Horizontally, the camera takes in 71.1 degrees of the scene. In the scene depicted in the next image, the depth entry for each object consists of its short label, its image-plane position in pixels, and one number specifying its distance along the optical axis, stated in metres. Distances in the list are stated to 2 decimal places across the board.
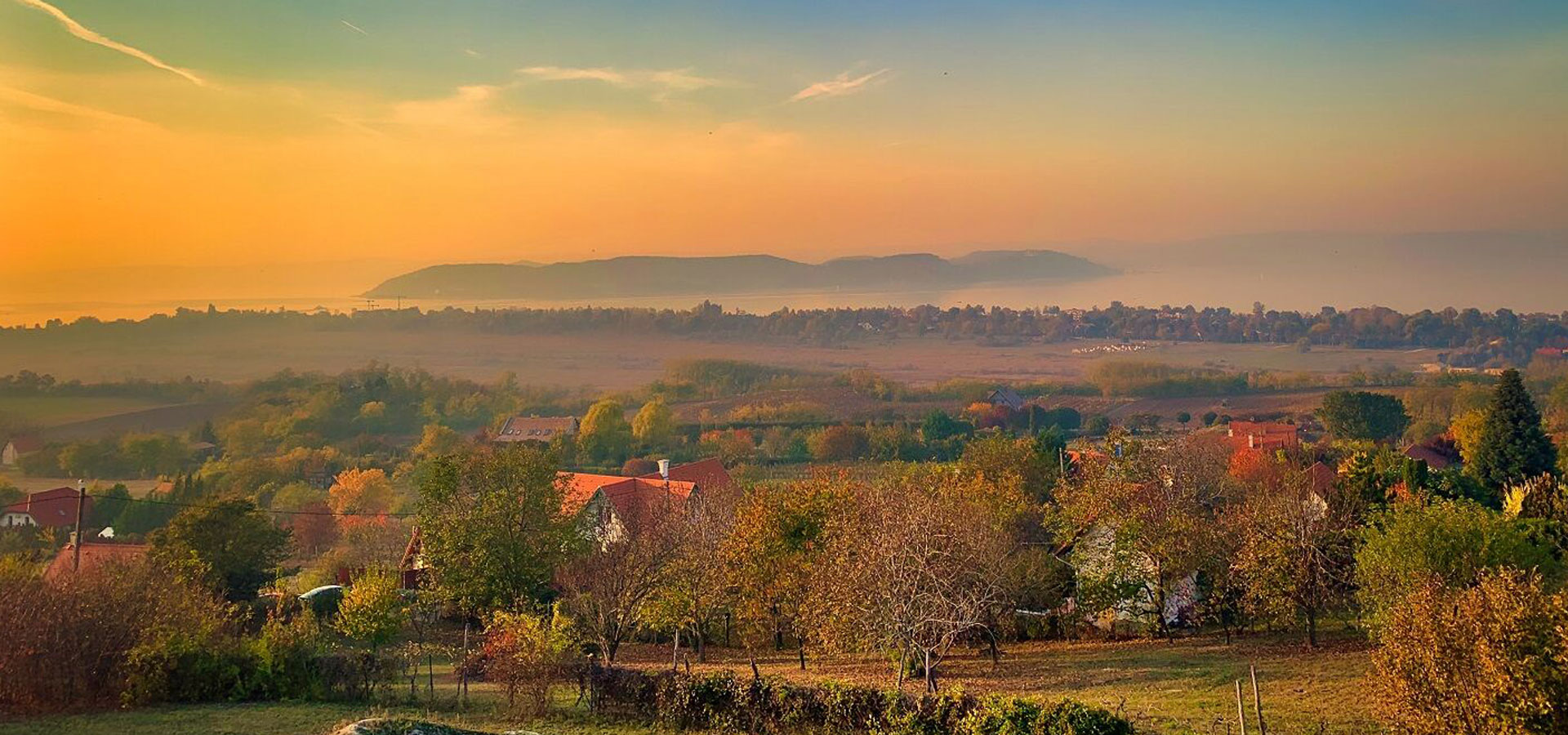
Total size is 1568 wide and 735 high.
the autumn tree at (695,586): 26.62
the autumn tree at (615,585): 26.14
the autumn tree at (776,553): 26.25
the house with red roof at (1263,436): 58.55
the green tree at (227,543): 32.81
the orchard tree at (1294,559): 24.75
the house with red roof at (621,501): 35.91
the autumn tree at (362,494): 65.75
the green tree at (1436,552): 21.66
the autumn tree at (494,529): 30.22
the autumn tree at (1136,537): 27.17
